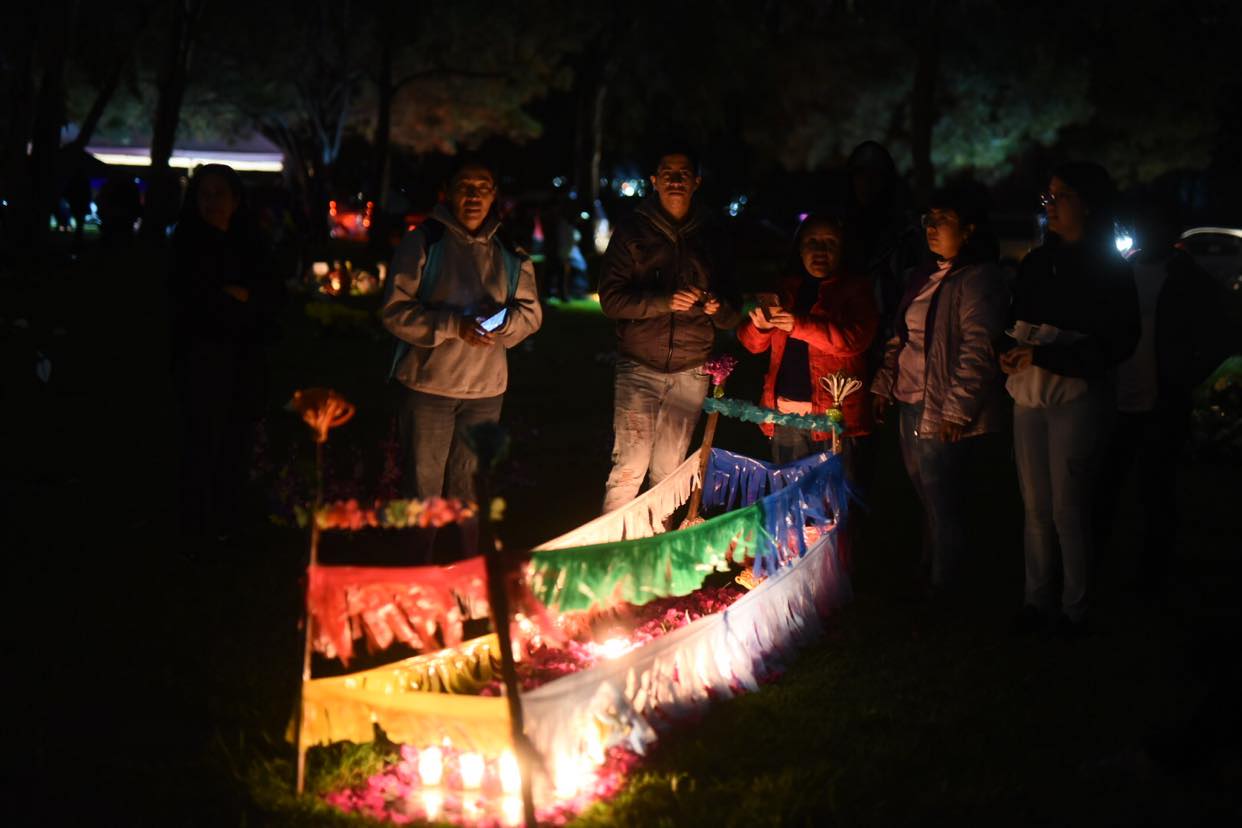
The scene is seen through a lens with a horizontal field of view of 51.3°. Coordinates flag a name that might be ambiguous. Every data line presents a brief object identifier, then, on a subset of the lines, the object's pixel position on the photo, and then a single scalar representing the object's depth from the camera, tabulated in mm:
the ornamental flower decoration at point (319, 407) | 4160
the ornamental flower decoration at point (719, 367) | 6195
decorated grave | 4066
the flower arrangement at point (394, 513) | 4023
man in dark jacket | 6121
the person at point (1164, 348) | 6312
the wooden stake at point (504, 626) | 3828
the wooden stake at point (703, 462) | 6320
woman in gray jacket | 5844
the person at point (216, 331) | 6434
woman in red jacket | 6281
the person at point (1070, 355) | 5477
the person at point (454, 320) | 5777
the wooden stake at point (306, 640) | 4168
